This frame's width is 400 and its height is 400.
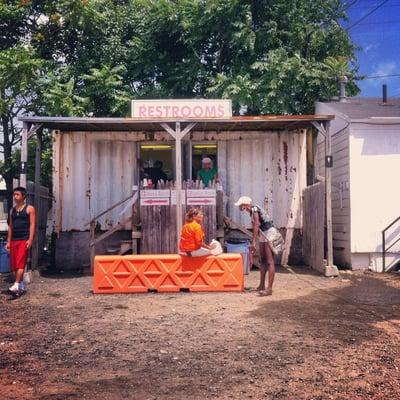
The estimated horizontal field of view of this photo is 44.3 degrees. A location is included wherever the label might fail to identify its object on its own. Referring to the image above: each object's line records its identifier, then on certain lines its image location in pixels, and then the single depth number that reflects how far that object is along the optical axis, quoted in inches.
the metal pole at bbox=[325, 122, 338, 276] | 419.2
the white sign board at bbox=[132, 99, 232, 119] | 411.2
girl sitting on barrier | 332.2
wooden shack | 479.2
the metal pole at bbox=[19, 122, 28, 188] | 399.5
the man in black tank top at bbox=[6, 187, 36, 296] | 339.0
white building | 459.2
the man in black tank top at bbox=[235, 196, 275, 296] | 323.6
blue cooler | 423.6
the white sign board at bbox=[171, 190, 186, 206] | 434.6
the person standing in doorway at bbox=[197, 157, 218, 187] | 473.1
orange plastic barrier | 337.4
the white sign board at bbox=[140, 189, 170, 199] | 431.2
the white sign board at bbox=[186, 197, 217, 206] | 436.1
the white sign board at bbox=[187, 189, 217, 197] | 435.8
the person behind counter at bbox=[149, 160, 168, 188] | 492.7
